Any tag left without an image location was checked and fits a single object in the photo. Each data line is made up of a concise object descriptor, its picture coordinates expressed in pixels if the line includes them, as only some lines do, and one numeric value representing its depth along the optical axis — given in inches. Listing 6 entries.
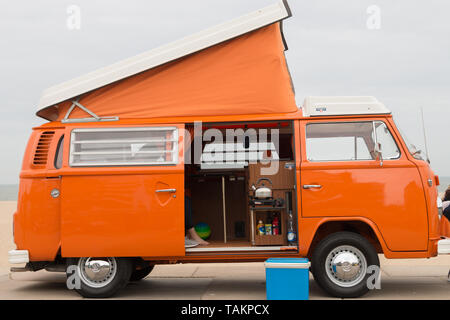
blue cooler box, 278.2
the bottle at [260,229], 310.2
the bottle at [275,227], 311.0
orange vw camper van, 292.2
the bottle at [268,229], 310.2
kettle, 307.3
